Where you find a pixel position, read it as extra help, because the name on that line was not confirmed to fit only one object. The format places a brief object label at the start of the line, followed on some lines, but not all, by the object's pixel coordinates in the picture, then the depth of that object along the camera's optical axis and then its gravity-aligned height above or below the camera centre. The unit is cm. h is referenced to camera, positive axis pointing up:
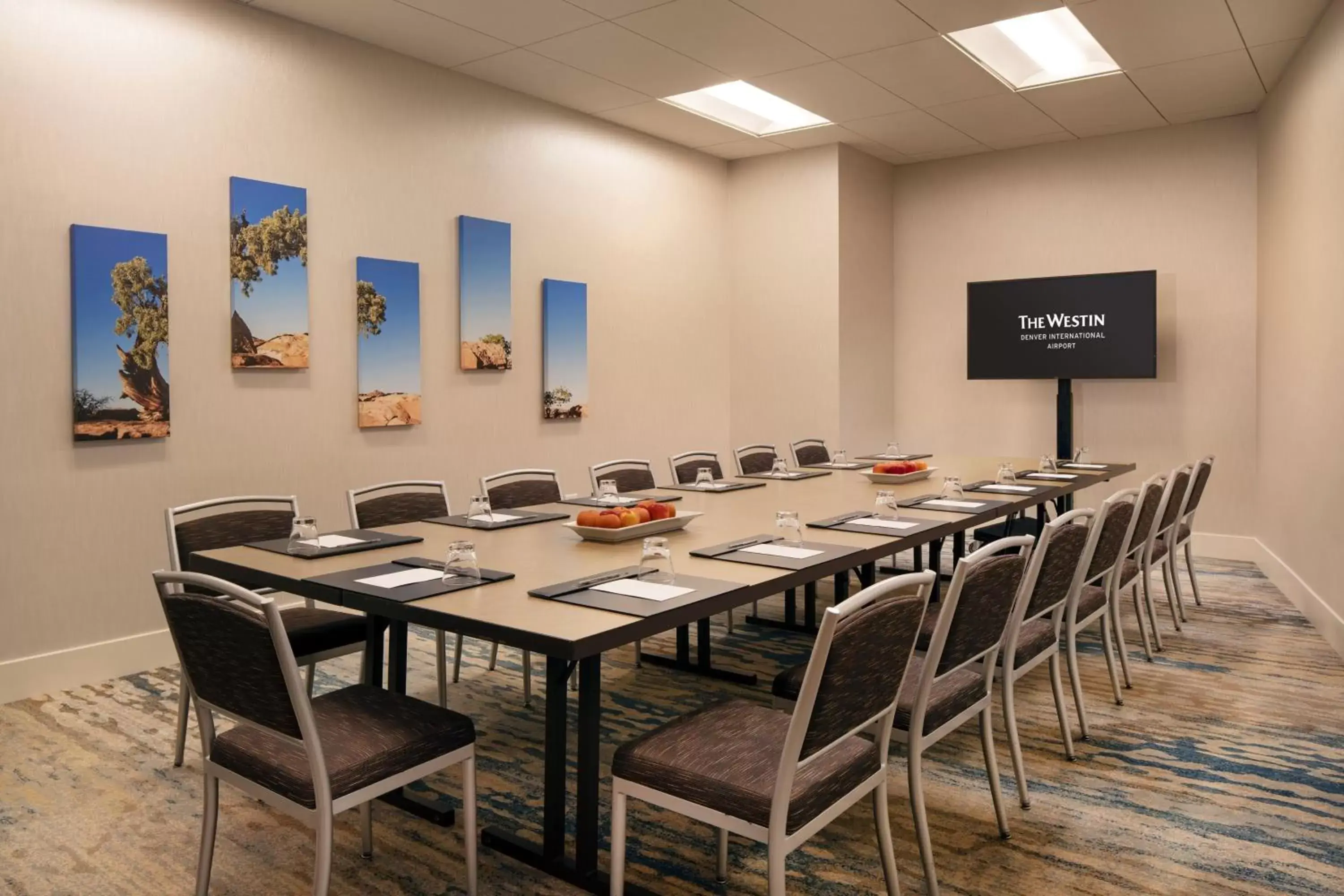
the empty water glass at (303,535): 299 -30
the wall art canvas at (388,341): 548 +56
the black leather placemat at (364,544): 297 -33
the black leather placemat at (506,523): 357 -31
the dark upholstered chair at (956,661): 235 -58
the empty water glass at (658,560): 255 -33
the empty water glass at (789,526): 315 -29
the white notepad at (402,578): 254 -37
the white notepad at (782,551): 290 -35
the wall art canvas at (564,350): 664 +61
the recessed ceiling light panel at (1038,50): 594 +250
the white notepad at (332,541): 309 -33
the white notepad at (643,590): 239 -38
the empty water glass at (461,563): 257 -33
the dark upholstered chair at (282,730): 203 -69
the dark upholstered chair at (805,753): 191 -70
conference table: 216 -40
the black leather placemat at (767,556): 278 -35
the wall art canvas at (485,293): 603 +92
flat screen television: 737 +85
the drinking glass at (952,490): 425 -23
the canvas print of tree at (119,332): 431 +49
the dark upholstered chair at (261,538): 328 -36
